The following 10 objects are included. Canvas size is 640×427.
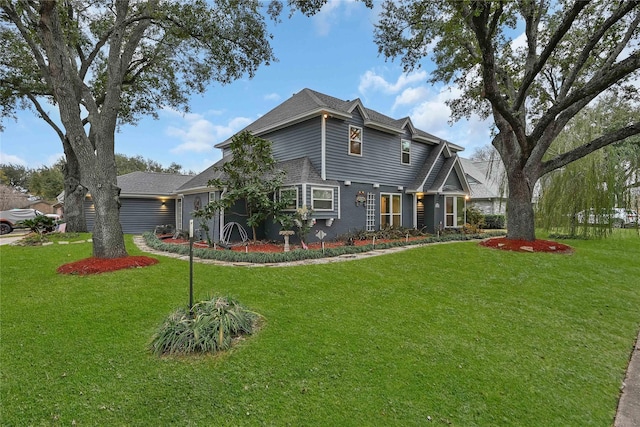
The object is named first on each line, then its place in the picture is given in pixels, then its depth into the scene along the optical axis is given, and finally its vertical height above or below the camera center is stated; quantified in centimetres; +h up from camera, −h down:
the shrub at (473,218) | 1883 -32
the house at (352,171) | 1217 +218
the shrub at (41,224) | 1444 -47
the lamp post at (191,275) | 385 -84
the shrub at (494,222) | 2186 -68
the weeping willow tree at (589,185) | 1212 +125
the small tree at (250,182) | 1066 +128
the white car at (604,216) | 1217 -15
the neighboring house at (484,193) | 2459 +182
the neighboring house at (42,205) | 3696 +138
